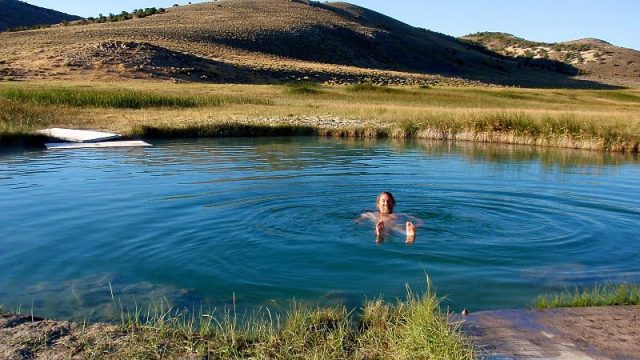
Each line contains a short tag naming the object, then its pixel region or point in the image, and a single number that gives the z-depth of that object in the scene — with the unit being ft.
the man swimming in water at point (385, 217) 32.81
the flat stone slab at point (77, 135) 70.23
